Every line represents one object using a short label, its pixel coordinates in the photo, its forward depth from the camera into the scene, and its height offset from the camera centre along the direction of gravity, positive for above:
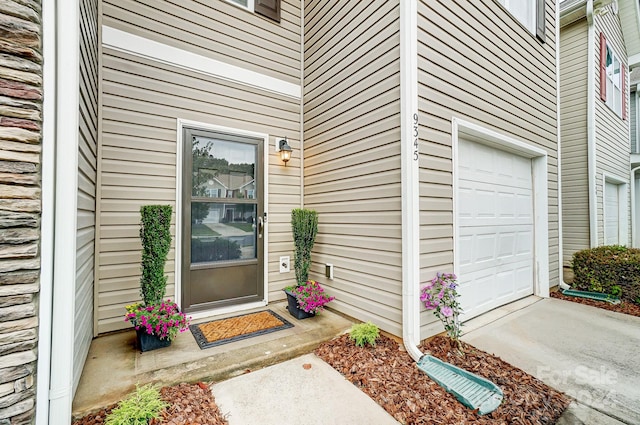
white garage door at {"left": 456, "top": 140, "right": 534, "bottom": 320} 3.16 -0.14
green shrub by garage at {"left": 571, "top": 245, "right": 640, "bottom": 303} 3.83 -0.81
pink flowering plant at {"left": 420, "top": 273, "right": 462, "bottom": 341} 2.56 -0.78
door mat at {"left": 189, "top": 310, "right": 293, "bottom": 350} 2.56 -1.16
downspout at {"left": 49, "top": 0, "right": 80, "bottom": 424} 1.40 +0.02
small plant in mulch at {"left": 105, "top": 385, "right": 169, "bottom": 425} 1.55 -1.14
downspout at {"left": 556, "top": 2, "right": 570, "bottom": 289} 4.49 +0.20
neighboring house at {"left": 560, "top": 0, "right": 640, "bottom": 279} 5.60 +2.02
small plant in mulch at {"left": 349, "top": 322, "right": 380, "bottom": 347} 2.53 -1.10
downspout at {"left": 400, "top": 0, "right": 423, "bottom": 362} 2.47 +0.38
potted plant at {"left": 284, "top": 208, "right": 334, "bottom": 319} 3.12 -0.50
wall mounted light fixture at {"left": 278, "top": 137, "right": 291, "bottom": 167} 3.60 +0.87
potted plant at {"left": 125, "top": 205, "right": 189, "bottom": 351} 2.34 -0.64
